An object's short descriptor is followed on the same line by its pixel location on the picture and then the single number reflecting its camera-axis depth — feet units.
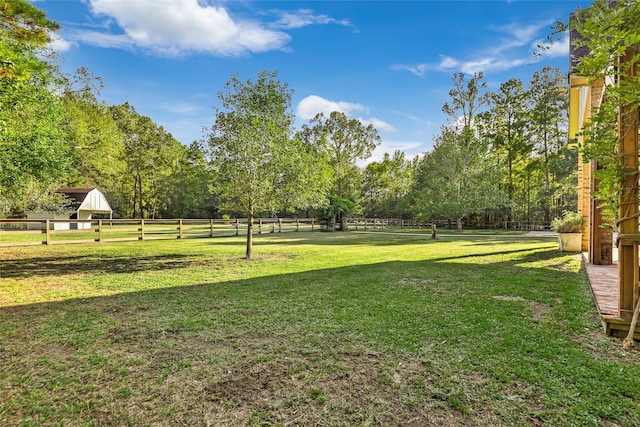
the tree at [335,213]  76.43
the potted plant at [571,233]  30.83
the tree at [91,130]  65.92
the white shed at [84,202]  81.20
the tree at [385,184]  123.24
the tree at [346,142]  103.81
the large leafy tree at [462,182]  76.18
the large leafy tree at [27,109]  14.40
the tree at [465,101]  83.35
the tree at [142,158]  114.21
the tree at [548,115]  89.10
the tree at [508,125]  94.84
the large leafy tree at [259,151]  28.04
